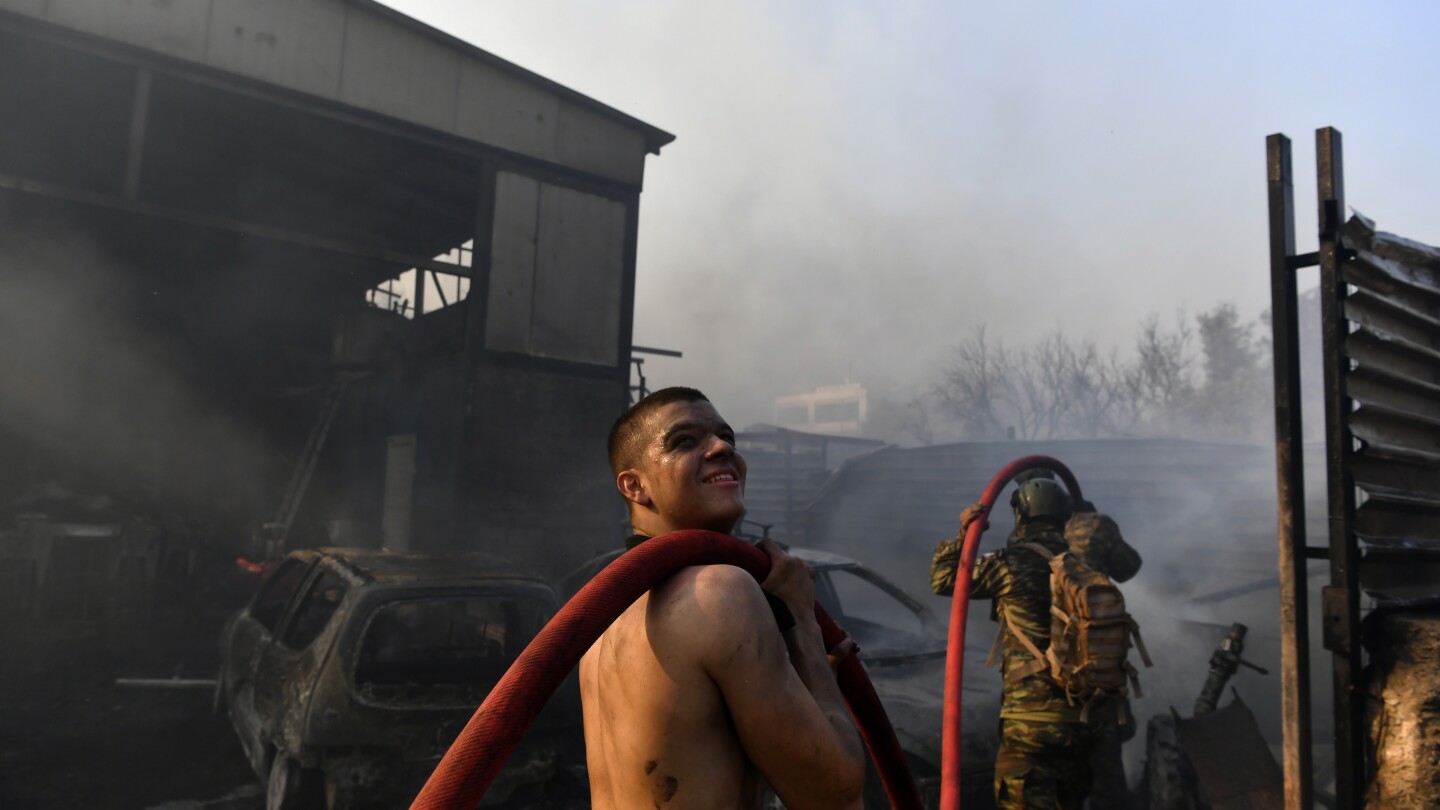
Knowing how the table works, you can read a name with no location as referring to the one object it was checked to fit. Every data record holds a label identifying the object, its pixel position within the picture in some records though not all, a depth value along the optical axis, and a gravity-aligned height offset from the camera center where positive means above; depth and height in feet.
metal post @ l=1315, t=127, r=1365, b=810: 9.97 -0.19
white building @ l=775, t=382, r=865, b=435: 251.60 +20.96
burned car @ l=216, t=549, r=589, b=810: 13.32 -4.43
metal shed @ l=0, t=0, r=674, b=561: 30.22 +9.82
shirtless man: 4.51 -1.39
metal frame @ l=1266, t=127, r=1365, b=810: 10.02 -0.07
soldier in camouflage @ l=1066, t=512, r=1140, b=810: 15.99 -1.73
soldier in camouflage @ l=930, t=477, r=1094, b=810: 13.32 -3.49
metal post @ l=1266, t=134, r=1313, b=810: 10.67 +0.09
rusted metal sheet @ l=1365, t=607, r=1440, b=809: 9.44 -2.59
